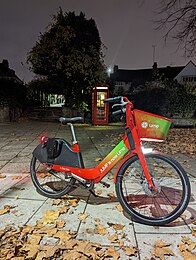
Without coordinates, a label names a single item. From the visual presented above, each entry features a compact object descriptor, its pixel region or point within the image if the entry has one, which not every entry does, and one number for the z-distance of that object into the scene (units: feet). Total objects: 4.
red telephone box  38.14
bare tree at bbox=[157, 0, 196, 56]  28.71
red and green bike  7.34
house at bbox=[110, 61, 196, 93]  97.76
